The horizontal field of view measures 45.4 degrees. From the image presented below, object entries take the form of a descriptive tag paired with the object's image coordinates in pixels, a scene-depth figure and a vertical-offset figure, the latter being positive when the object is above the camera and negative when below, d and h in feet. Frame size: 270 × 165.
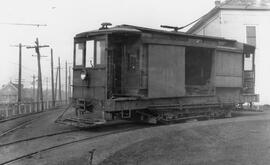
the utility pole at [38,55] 100.99 +9.06
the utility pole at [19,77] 99.28 +1.83
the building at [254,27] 73.31 +12.93
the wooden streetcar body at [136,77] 37.01 +0.76
